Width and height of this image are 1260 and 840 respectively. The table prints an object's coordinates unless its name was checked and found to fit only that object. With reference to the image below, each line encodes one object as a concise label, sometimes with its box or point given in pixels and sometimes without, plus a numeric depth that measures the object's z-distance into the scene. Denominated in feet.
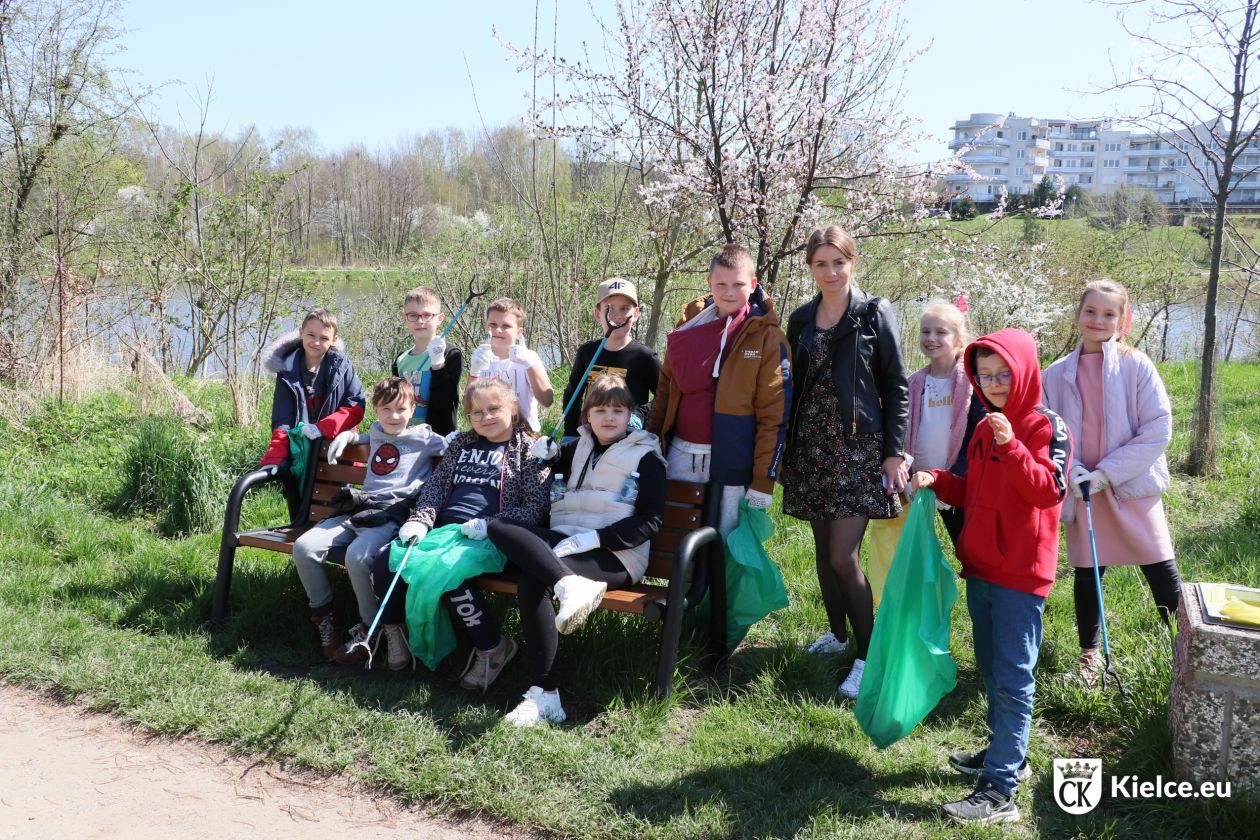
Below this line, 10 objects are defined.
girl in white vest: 12.16
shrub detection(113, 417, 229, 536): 19.66
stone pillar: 9.47
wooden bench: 12.26
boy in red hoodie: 9.86
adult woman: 12.49
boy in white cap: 15.02
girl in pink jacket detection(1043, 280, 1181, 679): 12.41
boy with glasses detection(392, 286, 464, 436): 16.62
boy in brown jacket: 12.92
